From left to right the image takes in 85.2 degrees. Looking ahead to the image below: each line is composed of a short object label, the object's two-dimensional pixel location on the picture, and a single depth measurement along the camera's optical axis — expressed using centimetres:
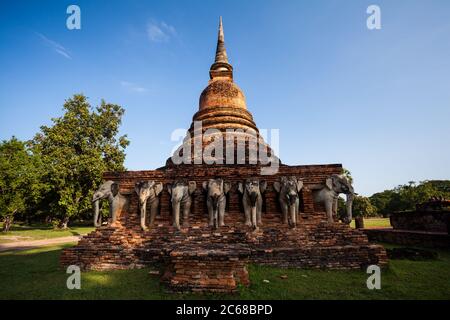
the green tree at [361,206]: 3805
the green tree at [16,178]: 1833
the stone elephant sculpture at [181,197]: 682
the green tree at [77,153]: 1941
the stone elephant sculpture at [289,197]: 657
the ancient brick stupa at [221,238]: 436
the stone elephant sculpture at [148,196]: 683
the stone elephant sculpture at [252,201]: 673
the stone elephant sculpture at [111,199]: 711
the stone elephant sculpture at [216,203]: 675
